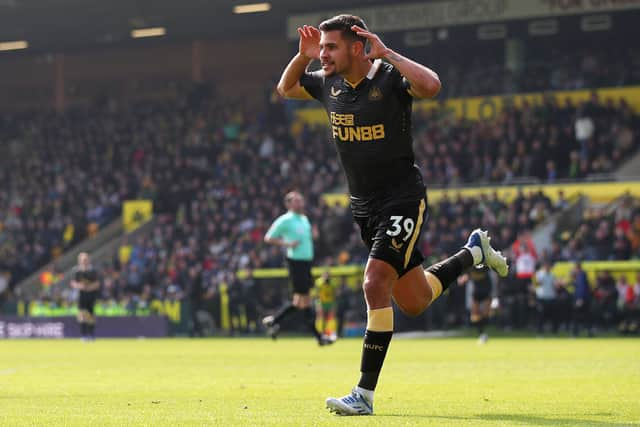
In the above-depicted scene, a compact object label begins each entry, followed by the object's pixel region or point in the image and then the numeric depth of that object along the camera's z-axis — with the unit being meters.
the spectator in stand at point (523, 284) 28.47
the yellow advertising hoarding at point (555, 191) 32.78
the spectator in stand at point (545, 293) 27.62
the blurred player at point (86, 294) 30.36
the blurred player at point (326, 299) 26.66
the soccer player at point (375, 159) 8.51
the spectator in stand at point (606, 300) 27.41
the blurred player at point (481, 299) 23.57
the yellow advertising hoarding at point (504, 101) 37.62
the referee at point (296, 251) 20.28
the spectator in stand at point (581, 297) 27.34
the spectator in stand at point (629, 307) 26.80
